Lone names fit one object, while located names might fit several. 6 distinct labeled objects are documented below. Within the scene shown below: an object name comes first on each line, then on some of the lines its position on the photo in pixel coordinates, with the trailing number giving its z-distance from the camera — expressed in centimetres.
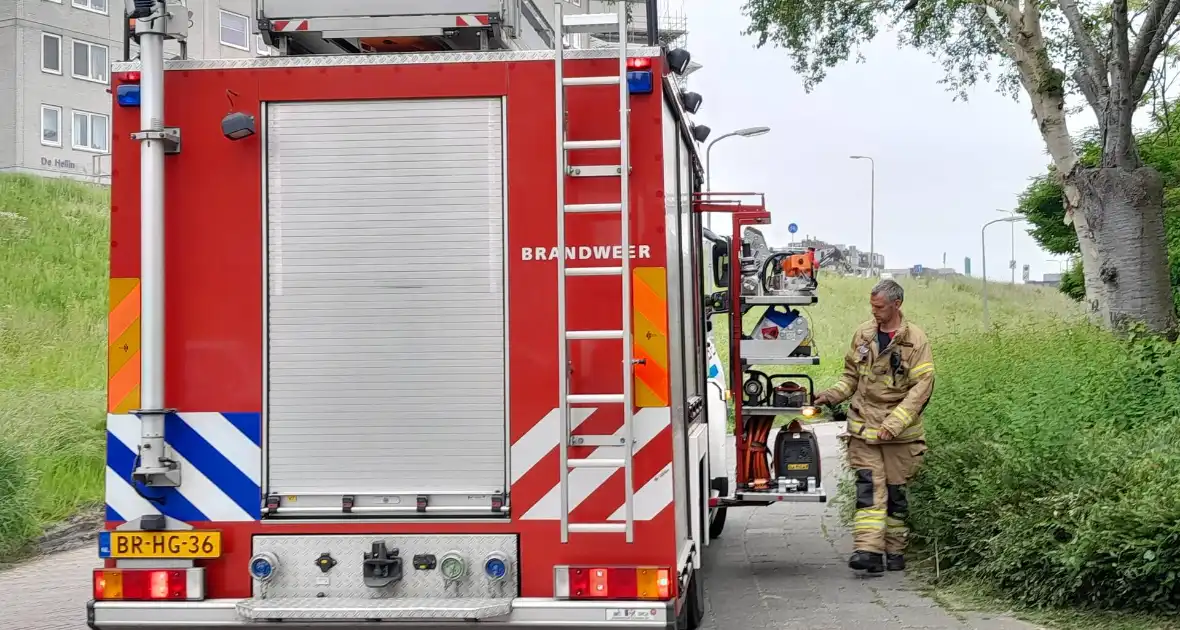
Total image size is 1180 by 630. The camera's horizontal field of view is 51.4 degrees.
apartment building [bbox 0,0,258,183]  4209
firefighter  805
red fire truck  491
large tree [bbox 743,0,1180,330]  1214
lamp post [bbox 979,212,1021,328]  3512
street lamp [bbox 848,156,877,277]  4779
